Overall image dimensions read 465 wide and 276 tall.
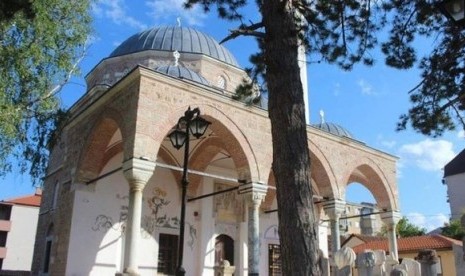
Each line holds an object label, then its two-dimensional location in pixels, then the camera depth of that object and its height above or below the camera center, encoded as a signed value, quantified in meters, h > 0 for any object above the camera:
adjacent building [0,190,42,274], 29.89 +2.35
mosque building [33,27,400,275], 9.41 +2.33
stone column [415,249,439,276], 7.11 +0.14
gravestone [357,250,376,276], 7.13 +0.13
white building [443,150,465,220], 29.64 +5.75
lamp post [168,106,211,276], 6.18 +1.86
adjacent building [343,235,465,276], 19.27 +1.15
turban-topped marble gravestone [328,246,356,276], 7.15 +0.18
